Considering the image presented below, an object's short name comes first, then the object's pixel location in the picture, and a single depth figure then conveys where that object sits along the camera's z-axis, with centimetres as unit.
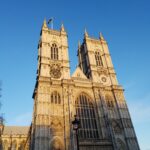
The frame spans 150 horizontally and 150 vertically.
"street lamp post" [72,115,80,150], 1094
